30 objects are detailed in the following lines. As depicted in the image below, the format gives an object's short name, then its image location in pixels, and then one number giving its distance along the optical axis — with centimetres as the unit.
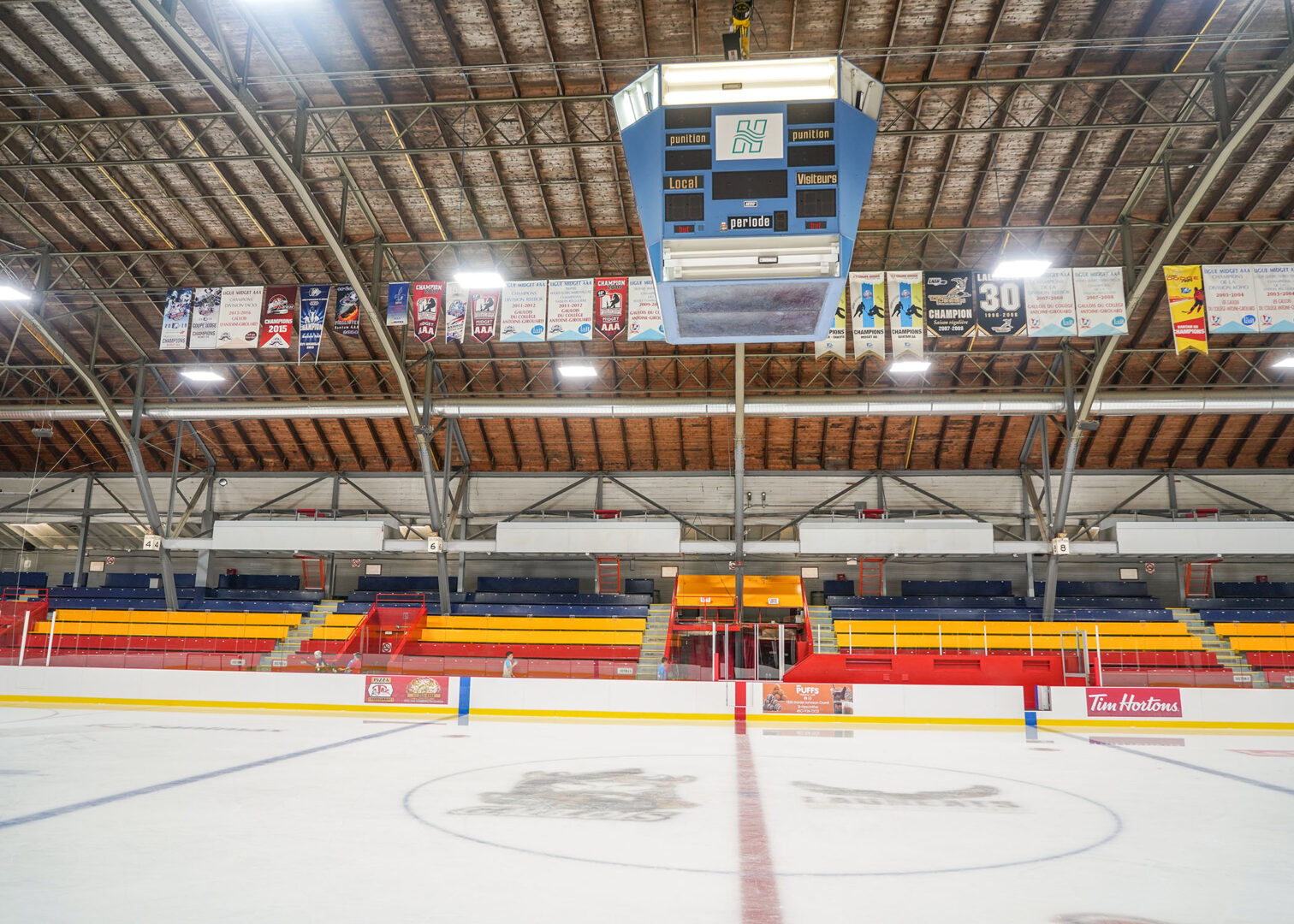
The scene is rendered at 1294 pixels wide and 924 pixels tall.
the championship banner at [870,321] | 1894
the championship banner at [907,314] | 1883
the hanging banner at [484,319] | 1969
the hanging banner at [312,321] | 2112
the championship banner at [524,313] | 1958
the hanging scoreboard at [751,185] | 861
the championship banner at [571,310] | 1956
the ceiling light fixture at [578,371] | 2548
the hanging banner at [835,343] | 1920
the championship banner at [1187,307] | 1839
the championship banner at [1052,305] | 1839
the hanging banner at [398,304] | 2081
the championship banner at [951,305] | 1870
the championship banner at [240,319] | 2100
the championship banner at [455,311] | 1998
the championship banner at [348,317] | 2184
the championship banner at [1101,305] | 1845
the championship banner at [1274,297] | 1798
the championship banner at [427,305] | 2045
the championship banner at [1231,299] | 1814
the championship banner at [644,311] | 1911
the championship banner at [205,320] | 2108
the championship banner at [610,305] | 1964
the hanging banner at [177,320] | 2123
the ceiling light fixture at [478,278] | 1845
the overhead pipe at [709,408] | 2541
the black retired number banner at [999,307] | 1853
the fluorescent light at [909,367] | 2444
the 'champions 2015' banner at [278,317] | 2102
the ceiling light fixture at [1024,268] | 1711
